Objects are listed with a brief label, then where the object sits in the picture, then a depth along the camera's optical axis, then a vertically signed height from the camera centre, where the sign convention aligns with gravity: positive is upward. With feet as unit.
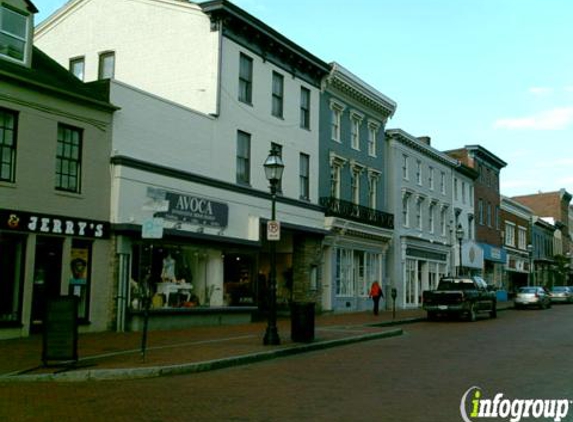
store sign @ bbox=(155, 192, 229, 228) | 70.49 +8.48
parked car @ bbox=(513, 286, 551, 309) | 138.10 -1.06
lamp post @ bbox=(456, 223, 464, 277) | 117.41 +10.39
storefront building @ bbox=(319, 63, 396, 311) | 104.68 +16.99
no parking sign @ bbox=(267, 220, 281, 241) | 53.88 +4.69
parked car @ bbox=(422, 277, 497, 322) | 91.30 -0.87
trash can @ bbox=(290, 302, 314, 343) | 54.80 -2.75
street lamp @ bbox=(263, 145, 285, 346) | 52.85 +3.76
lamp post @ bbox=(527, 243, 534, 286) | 199.17 +5.95
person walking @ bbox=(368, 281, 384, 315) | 101.04 -0.61
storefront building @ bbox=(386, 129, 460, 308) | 128.36 +16.02
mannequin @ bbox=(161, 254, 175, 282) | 70.13 +1.80
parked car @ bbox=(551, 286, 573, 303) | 176.24 -0.44
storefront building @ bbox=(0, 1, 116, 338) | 56.18 +8.36
